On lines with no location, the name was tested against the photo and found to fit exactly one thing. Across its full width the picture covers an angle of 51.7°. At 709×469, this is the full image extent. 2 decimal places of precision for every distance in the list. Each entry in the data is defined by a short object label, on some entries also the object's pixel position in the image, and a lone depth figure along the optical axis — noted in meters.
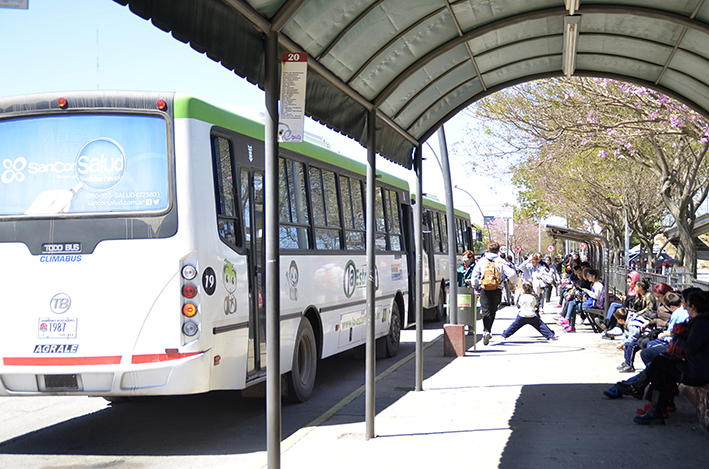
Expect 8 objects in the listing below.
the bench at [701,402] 6.72
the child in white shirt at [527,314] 13.59
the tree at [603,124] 15.20
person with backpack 13.76
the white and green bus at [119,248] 6.28
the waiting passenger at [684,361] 6.70
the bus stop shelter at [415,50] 4.59
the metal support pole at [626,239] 33.01
